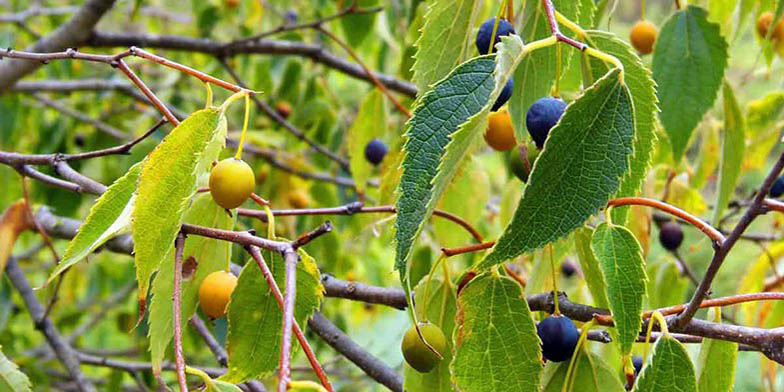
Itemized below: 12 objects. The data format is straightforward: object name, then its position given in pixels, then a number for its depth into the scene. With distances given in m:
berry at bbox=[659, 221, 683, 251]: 0.80
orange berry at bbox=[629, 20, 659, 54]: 0.70
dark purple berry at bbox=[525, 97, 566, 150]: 0.47
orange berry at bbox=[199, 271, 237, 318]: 0.50
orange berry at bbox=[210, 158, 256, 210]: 0.47
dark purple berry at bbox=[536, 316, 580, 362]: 0.49
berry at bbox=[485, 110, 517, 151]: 0.54
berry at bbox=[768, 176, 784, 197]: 0.77
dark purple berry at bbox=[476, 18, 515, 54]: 0.49
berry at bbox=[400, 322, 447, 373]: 0.49
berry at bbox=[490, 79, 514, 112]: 0.47
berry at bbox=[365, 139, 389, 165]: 0.76
